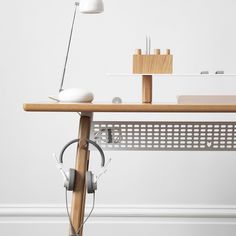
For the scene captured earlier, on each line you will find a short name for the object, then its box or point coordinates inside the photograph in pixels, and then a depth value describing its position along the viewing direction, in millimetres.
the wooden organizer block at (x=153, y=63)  3565
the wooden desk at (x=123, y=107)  3319
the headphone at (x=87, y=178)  3466
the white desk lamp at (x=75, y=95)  3477
